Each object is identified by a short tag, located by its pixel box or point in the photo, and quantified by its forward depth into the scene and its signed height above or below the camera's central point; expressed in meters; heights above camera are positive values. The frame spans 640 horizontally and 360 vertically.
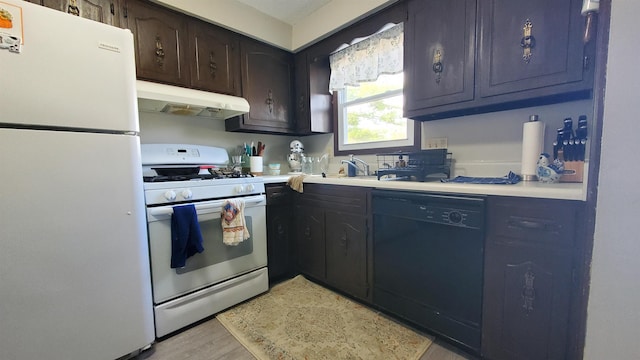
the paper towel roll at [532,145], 1.39 +0.07
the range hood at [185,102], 1.68 +0.44
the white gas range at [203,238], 1.47 -0.51
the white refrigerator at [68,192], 1.01 -0.13
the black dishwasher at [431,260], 1.27 -0.58
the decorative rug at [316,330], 1.38 -1.07
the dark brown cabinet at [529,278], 1.03 -0.54
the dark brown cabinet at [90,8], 1.45 +0.95
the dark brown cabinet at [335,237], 1.75 -0.60
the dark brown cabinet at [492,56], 1.20 +0.57
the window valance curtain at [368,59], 2.02 +0.90
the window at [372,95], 2.07 +0.63
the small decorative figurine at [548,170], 1.30 -0.06
